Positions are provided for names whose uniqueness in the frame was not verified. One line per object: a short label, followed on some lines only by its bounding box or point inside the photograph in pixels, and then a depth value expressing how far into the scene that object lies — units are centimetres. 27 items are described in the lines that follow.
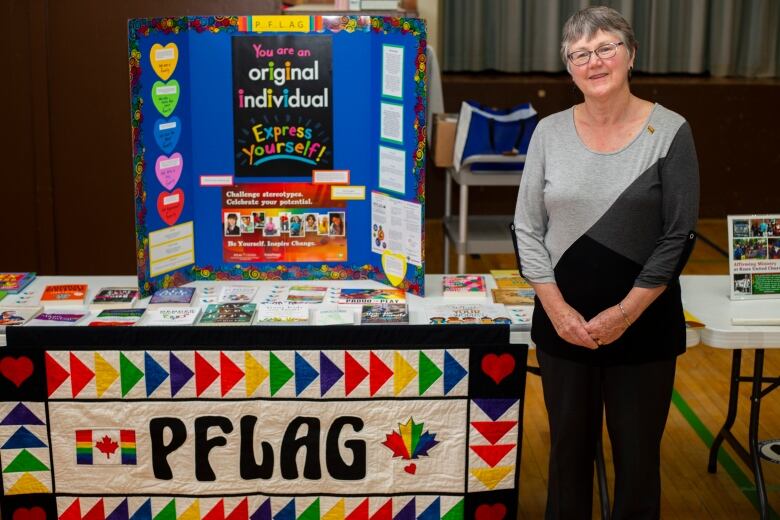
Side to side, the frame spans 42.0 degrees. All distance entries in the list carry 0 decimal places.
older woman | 233
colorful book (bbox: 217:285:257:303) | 298
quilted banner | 276
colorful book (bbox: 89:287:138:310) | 295
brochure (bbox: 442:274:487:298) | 307
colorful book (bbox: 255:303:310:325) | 278
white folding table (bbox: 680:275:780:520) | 279
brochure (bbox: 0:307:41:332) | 279
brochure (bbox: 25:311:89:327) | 279
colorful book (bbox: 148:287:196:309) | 294
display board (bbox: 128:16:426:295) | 292
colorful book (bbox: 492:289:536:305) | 300
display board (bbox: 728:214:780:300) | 300
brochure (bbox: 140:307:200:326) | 280
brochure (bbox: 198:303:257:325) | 279
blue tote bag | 508
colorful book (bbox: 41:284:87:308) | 296
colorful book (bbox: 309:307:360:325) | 278
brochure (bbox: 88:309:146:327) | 279
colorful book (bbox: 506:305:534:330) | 279
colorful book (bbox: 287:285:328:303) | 297
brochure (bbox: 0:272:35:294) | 309
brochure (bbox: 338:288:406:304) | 297
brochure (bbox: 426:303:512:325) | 281
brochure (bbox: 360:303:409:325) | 278
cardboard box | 539
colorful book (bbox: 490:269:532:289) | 316
